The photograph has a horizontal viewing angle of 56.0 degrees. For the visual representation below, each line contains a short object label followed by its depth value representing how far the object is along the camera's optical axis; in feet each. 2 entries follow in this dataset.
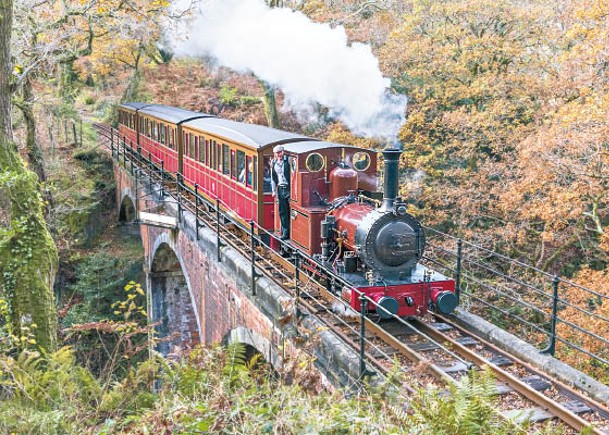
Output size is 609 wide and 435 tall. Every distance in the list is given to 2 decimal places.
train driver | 32.45
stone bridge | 22.80
